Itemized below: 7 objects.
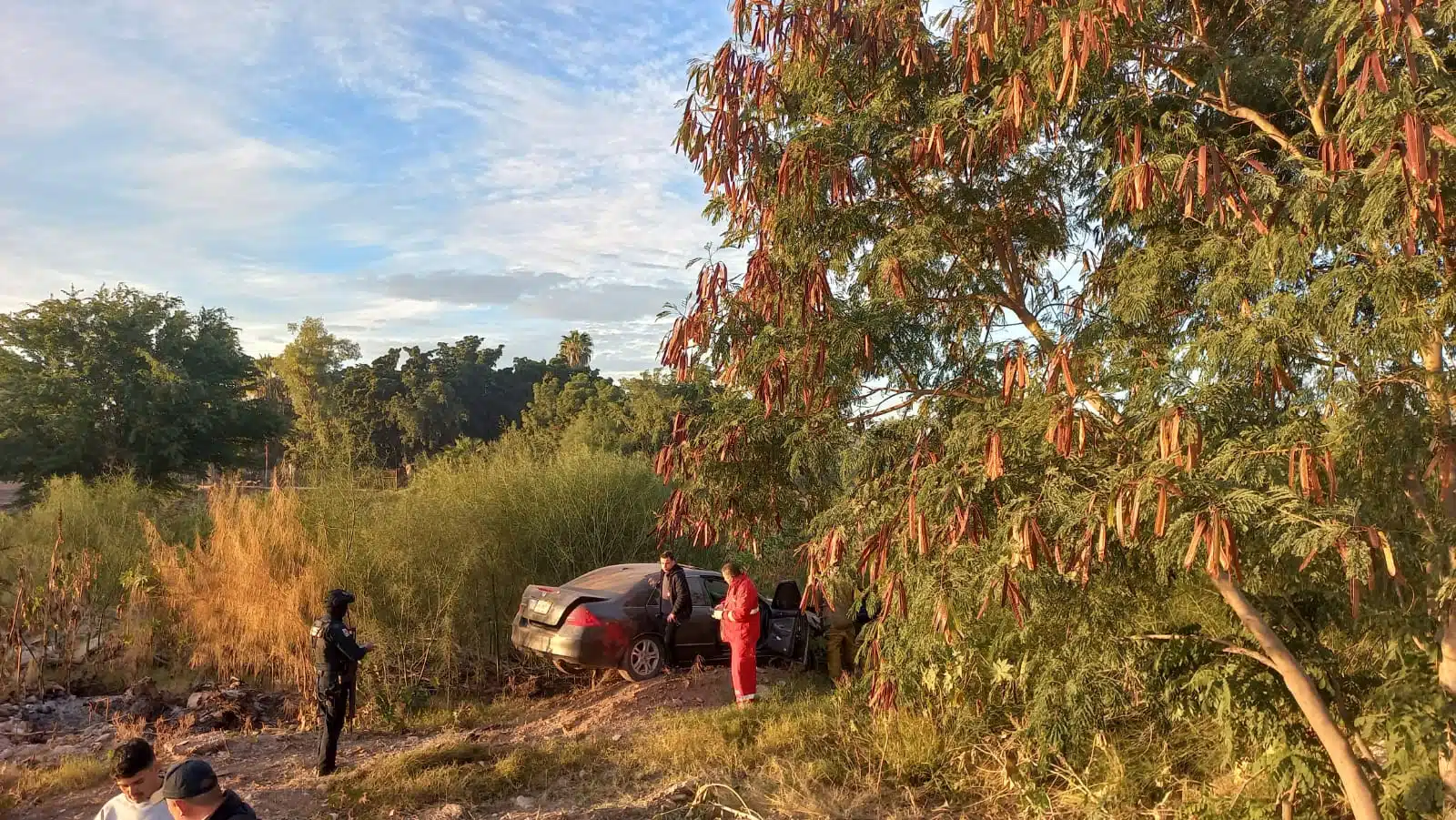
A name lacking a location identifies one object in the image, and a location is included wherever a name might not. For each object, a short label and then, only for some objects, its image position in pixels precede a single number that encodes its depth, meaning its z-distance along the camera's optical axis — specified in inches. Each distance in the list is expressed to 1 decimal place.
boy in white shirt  140.3
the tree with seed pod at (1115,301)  150.7
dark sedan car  378.6
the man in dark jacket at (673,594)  376.8
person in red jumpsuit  341.4
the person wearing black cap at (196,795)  129.3
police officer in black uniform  281.3
